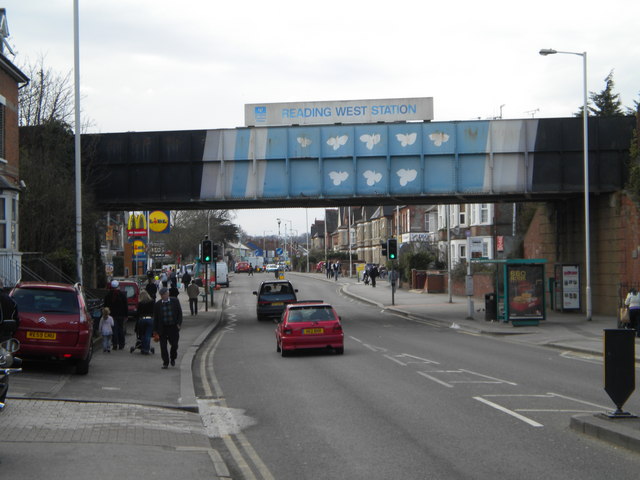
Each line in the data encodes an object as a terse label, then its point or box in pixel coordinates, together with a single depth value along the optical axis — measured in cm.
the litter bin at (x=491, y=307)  2908
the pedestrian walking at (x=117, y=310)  1931
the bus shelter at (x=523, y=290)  2706
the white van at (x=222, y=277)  6272
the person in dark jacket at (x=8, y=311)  1071
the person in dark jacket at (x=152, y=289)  2861
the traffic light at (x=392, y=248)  3806
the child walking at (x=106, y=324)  1836
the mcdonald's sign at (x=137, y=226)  3506
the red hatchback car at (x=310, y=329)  1855
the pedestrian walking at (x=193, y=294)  3447
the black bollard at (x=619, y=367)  888
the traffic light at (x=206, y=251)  3481
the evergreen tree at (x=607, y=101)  5872
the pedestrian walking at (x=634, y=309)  2206
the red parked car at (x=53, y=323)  1364
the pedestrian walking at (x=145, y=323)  1870
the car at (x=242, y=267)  10056
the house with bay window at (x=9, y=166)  2080
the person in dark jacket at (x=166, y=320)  1590
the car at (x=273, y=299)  3275
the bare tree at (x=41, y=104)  3456
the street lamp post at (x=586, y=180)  2718
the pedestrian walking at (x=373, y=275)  5925
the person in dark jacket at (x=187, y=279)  4315
